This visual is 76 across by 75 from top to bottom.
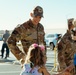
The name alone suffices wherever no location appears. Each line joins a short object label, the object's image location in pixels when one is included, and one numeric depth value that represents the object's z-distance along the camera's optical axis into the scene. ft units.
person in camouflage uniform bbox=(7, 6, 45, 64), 17.79
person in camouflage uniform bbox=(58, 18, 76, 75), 22.33
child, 15.62
